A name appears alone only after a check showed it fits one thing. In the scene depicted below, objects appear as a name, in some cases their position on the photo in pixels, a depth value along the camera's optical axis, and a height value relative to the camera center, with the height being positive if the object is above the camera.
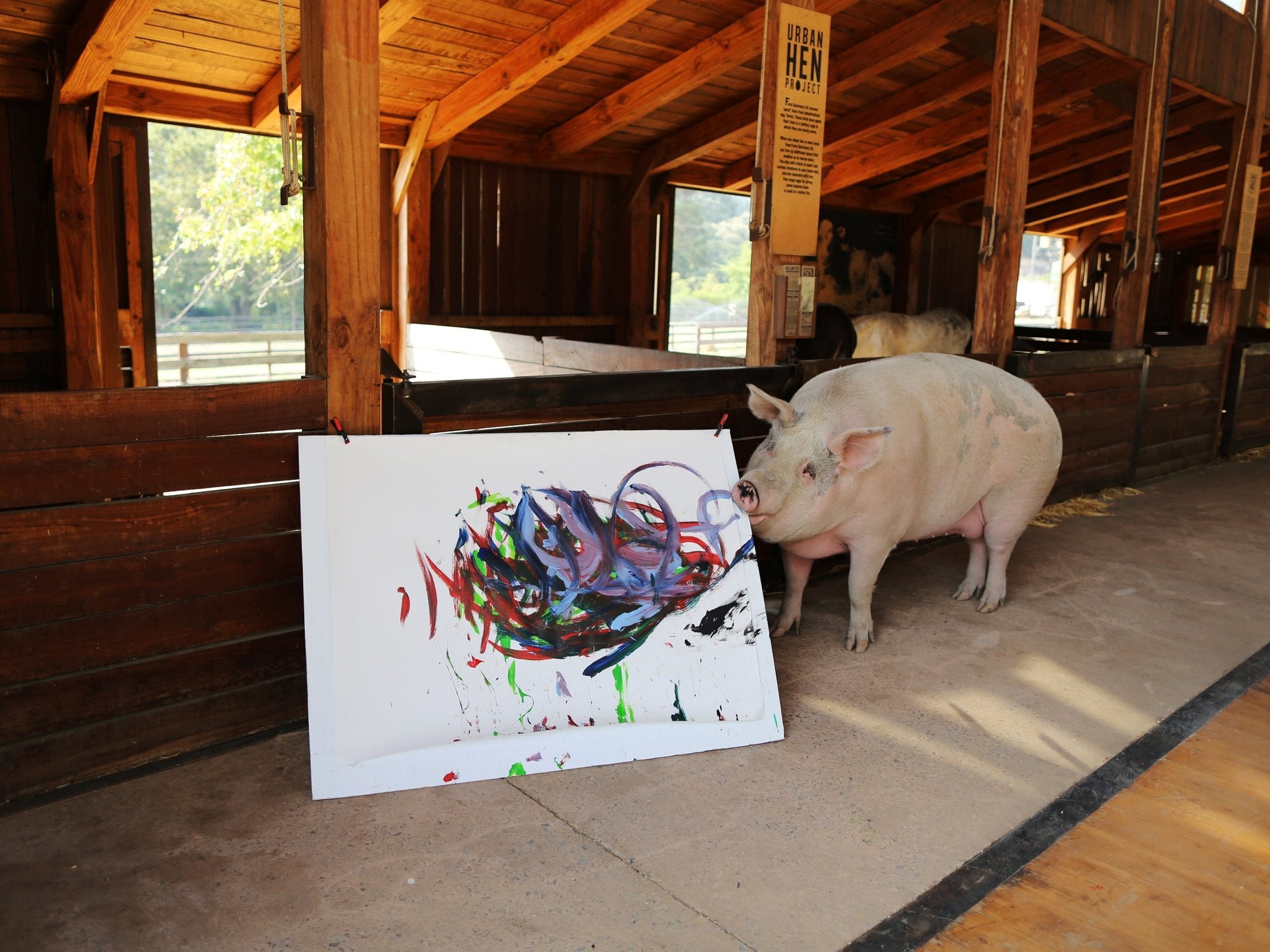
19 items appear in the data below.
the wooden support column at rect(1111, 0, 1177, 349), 5.84 +0.96
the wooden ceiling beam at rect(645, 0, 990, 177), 5.63 +1.64
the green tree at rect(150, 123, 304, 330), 29.00 +1.12
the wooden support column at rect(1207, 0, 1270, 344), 6.93 +1.24
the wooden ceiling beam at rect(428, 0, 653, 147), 5.02 +1.39
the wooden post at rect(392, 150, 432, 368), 6.82 +0.35
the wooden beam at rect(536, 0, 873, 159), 5.54 +1.45
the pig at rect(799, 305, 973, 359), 5.91 -0.07
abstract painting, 2.33 -0.78
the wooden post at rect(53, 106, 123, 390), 5.01 +0.20
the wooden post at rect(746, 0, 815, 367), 3.67 +0.24
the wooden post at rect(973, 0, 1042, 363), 4.69 +0.76
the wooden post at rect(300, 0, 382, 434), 2.46 +0.25
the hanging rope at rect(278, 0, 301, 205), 2.44 +0.39
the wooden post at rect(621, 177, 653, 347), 8.05 +0.42
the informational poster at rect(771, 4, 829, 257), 3.71 +0.74
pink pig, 3.04 -0.49
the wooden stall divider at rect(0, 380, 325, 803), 2.17 -0.66
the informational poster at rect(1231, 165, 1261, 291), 6.98 +0.81
